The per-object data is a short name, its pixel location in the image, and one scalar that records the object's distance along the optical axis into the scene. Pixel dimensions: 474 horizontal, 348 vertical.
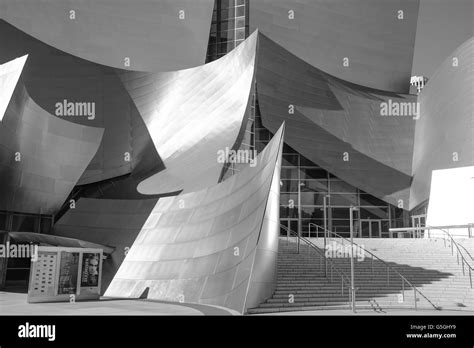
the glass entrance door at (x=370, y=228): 29.77
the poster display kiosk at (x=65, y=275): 13.12
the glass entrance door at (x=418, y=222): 28.36
